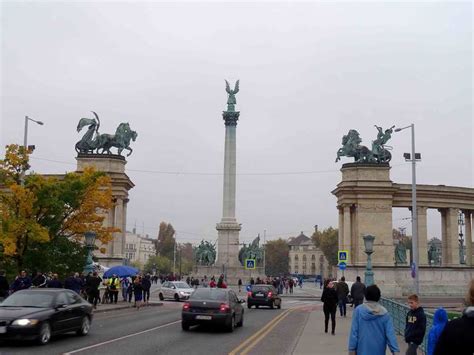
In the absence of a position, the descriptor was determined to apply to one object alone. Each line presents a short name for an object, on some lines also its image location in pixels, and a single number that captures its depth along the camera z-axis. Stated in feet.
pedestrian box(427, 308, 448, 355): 23.12
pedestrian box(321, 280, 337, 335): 68.08
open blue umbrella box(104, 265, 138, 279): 120.67
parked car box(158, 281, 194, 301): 140.32
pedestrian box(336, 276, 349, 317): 91.66
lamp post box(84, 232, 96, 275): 106.42
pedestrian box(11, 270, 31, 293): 78.48
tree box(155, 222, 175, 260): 542.57
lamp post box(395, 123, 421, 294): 120.37
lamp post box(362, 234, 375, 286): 105.91
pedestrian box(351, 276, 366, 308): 83.20
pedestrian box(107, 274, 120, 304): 116.06
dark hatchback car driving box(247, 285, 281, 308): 115.14
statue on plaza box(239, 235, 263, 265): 233.02
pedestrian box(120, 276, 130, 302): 128.77
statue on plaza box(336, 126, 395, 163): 193.16
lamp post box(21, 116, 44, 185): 105.60
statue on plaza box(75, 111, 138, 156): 194.70
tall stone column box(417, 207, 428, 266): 189.98
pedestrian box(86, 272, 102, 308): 97.25
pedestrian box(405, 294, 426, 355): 35.68
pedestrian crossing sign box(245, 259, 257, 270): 171.22
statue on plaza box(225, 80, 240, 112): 245.04
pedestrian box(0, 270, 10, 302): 75.01
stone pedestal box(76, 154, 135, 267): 186.60
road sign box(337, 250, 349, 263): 138.62
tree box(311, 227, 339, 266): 473.26
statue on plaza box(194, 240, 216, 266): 237.04
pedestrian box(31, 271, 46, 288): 81.92
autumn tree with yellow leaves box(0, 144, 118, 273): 97.91
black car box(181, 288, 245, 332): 65.98
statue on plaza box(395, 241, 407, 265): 197.16
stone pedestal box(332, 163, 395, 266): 185.26
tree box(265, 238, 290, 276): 572.92
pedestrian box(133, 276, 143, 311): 112.37
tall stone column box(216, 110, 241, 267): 226.99
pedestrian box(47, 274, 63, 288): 77.00
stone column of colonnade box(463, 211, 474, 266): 196.54
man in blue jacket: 27.63
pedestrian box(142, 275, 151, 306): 117.57
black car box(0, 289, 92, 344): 49.83
